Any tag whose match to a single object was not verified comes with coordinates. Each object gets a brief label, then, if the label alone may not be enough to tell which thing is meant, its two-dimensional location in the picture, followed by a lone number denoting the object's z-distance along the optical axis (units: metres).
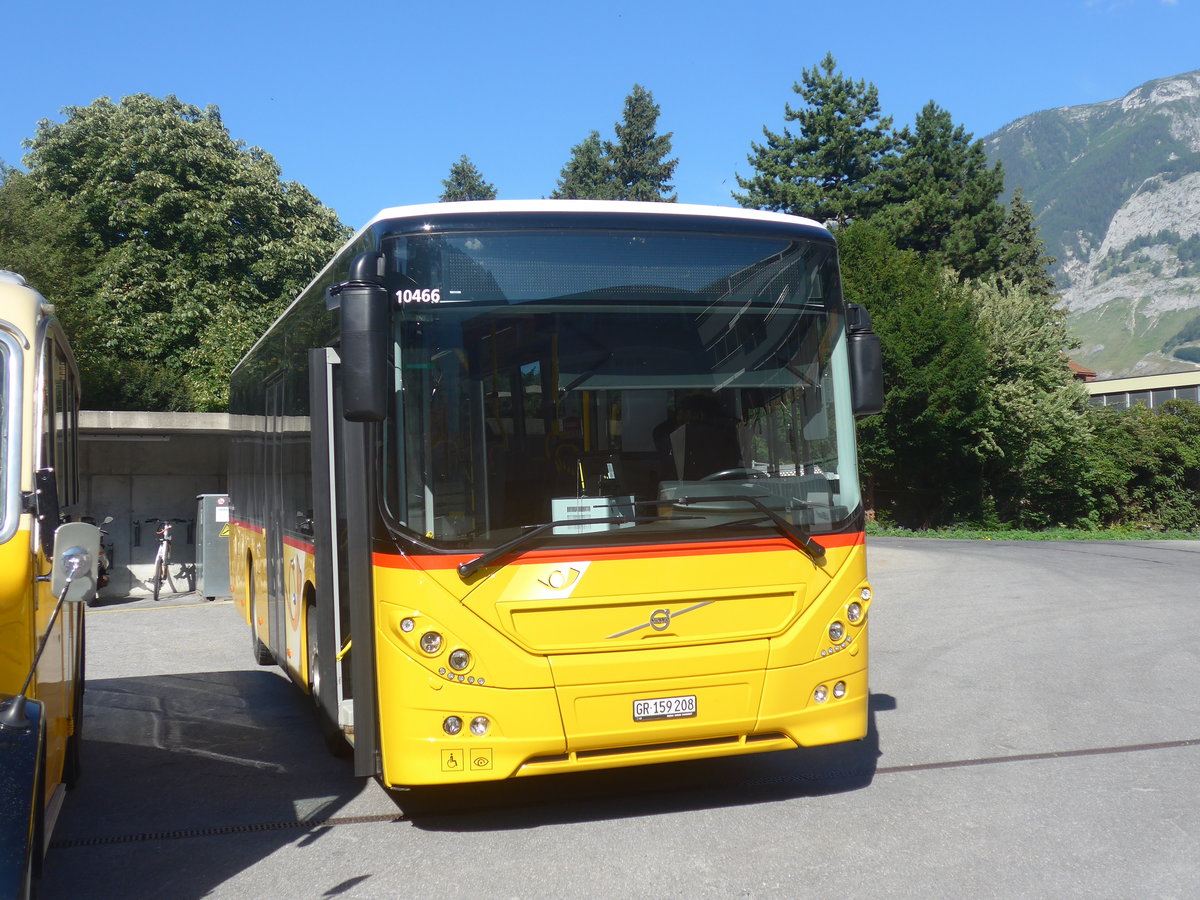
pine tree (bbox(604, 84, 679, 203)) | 66.38
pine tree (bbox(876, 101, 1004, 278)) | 55.75
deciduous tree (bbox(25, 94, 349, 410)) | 36.84
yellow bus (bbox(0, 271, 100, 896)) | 3.77
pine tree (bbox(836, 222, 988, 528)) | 41.62
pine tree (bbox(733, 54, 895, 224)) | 55.88
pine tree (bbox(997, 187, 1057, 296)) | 58.40
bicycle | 19.41
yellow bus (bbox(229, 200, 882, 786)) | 5.53
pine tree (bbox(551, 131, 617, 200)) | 66.12
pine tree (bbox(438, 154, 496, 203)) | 73.62
